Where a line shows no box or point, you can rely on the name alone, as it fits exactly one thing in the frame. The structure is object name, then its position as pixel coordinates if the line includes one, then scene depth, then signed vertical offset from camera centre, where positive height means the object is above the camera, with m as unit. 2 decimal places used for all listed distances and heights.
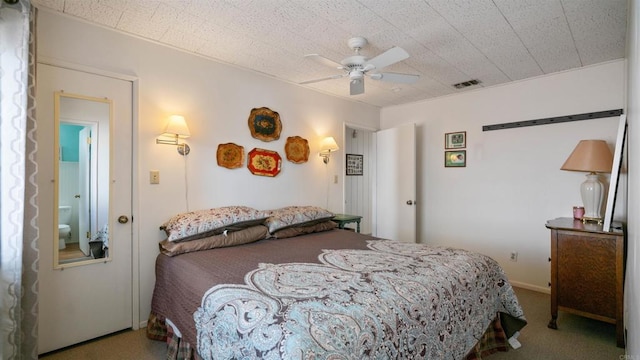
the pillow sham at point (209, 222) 2.39 -0.36
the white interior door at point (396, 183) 4.30 -0.05
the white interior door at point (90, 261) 2.15 -0.51
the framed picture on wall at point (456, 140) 4.08 +0.55
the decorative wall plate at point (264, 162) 3.31 +0.20
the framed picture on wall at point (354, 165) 5.19 +0.27
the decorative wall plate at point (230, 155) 3.05 +0.25
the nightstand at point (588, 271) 2.40 -0.76
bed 1.23 -0.60
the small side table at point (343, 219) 3.69 -0.49
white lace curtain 1.67 +0.08
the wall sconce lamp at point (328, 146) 3.87 +0.43
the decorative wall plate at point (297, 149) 3.65 +0.37
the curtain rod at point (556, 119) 3.05 +0.67
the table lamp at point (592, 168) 2.79 +0.12
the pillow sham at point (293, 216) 2.94 -0.38
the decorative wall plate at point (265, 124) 3.31 +0.63
